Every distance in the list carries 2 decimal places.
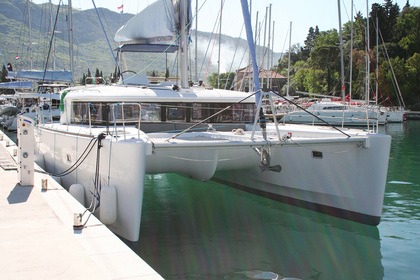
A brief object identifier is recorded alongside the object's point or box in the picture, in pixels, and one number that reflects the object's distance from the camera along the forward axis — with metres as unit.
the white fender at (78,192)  8.98
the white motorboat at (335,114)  37.78
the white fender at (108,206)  7.51
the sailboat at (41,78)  25.05
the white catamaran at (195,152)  7.62
